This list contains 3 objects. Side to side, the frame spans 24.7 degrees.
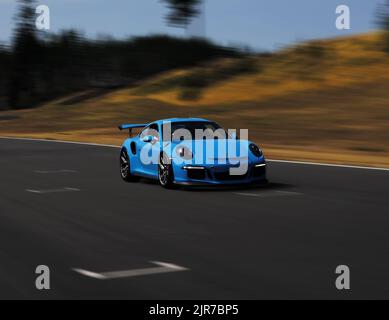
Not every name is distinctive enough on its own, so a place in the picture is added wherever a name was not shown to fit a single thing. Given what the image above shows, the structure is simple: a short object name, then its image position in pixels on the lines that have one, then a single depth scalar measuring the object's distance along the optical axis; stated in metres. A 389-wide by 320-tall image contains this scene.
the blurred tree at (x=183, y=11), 88.88
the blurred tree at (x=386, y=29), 62.31
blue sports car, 14.93
